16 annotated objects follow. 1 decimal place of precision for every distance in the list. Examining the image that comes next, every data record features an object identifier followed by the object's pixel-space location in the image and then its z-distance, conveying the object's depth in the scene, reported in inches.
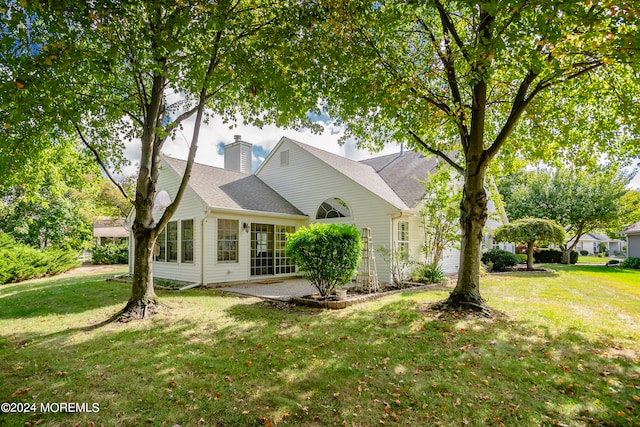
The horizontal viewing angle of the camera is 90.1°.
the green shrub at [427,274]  471.5
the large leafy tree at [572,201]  860.6
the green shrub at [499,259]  689.6
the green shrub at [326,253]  317.4
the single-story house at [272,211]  453.7
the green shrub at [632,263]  861.2
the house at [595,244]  2015.3
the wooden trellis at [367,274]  383.6
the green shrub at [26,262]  527.2
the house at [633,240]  938.1
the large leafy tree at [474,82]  209.4
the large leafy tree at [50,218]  786.8
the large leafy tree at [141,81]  185.9
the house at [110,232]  1226.0
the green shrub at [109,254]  895.7
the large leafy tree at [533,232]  613.9
